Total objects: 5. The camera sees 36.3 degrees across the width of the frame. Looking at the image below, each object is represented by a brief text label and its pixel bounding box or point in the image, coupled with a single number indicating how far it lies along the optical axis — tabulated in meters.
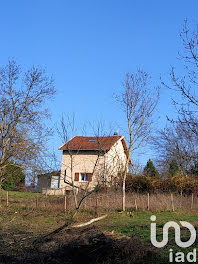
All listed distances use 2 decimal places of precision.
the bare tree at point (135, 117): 21.47
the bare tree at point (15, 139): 21.36
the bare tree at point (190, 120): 9.58
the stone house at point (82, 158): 32.56
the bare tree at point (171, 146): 32.77
